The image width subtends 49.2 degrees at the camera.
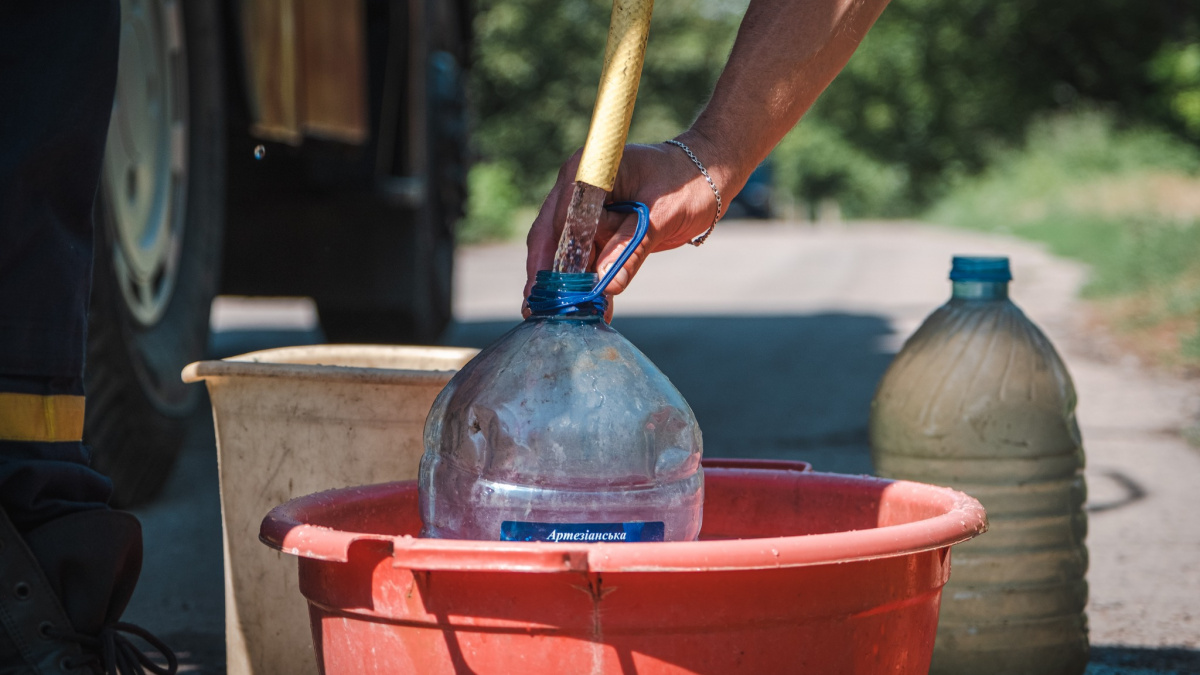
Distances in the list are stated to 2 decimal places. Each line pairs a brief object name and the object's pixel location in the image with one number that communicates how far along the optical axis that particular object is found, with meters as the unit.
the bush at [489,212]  21.34
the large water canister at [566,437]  1.40
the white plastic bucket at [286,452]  1.96
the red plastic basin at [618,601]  1.16
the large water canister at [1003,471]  2.18
